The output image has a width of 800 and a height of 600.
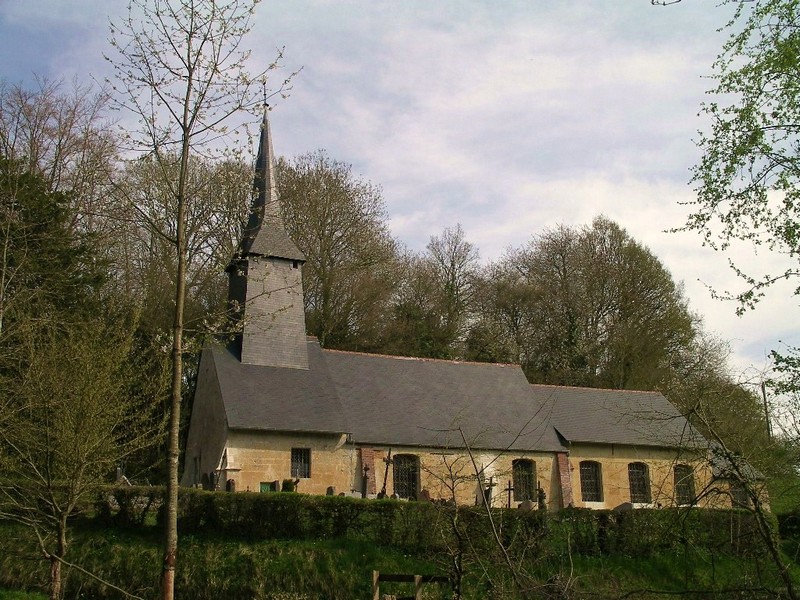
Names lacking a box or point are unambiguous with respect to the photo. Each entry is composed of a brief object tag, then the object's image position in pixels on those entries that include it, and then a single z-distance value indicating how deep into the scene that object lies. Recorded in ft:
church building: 74.59
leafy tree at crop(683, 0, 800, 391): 38.83
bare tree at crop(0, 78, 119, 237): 78.23
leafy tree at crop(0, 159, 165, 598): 41.27
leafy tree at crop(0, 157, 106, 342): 52.46
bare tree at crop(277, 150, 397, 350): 107.65
